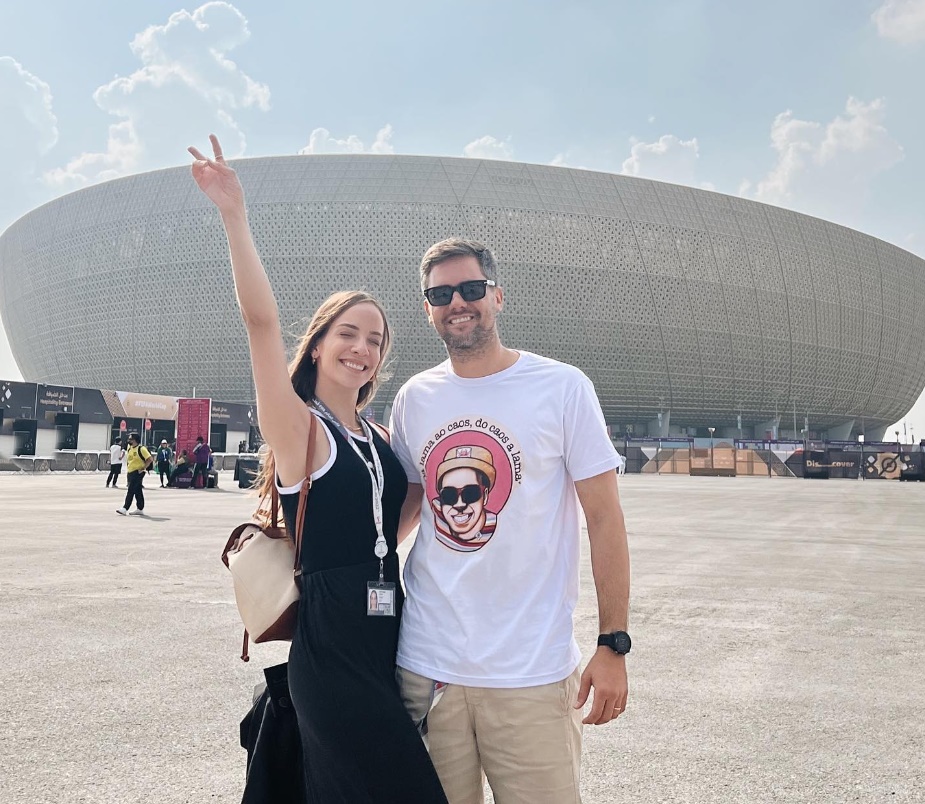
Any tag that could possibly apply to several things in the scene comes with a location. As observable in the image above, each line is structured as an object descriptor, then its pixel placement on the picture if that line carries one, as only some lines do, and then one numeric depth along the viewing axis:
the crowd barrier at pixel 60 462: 29.16
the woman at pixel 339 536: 1.62
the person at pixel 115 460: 19.80
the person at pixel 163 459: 22.44
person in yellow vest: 12.17
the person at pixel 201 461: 20.97
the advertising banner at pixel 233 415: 36.16
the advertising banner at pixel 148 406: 35.06
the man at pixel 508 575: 1.72
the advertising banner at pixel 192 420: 26.02
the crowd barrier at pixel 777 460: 37.38
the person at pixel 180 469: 21.58
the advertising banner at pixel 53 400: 29.52
